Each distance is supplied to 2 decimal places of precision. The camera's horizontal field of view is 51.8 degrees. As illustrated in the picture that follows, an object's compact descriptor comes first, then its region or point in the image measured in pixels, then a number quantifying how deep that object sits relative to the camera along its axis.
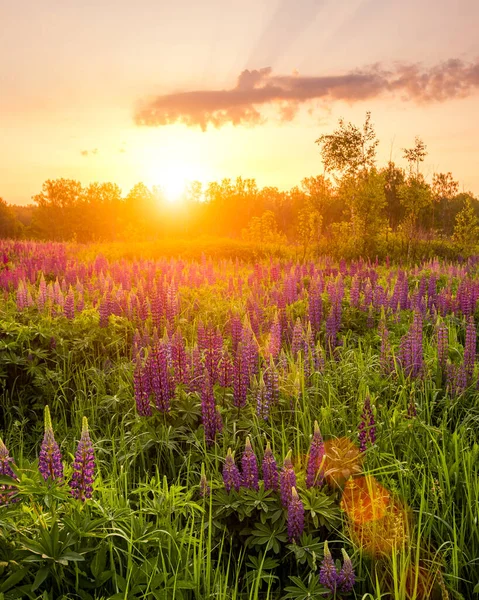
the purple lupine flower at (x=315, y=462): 2.76
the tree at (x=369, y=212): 23.08
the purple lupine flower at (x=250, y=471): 2.73
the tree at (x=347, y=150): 35.44
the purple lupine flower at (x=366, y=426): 3.28
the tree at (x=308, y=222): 20.27
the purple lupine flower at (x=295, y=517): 2.48
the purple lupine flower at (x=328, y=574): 2.27
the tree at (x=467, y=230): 23.62
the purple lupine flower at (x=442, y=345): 4.94
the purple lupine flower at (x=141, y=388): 3.58
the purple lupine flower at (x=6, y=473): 2.16
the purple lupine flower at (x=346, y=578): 2.29
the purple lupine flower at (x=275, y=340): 4.91
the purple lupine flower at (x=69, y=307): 6.57
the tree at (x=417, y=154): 27.11
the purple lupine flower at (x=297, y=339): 5.00
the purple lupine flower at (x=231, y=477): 2.78
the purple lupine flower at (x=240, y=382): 3.70
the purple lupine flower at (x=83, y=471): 2.37
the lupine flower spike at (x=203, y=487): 2.74
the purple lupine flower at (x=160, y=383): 3.59
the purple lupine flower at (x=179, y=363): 4.08
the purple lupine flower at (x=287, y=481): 2.59
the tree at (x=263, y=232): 31.50
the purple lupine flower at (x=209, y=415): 3.45
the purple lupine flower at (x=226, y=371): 3.81
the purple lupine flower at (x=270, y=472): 2.74
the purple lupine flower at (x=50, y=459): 2.31
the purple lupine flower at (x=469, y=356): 4.60
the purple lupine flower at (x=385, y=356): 4.92
